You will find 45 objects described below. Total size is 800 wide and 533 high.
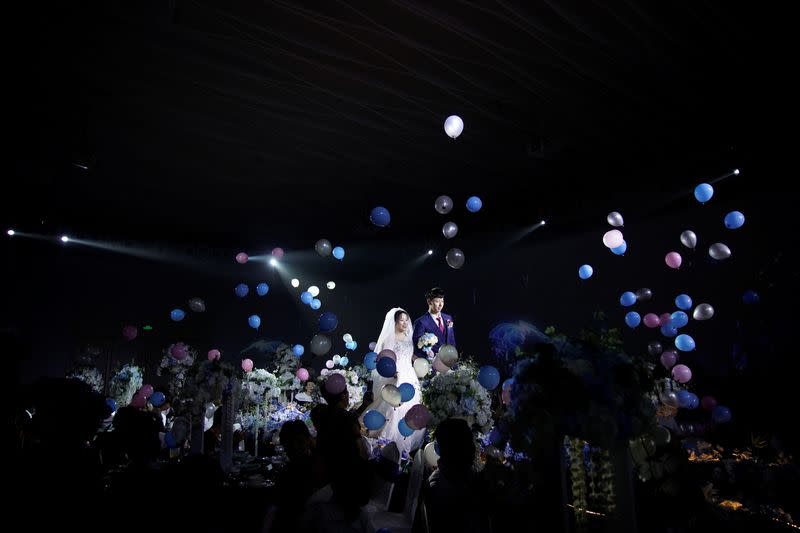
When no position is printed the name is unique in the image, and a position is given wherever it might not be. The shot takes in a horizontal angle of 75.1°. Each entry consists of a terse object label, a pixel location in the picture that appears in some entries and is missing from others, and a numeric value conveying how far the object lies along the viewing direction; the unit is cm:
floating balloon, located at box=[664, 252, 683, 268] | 720
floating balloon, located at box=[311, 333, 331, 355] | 621
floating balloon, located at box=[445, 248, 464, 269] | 761
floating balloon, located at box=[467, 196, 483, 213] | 668
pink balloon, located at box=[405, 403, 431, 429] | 400
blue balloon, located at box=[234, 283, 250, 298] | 911
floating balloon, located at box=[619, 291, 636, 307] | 748
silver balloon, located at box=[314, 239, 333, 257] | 800
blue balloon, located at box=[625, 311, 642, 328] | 752
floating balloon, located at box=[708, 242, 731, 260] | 647
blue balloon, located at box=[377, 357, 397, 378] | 518
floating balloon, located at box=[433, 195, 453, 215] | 681
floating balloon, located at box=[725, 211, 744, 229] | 630
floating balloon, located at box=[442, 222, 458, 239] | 733
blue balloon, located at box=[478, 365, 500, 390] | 416
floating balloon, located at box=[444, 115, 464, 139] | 529
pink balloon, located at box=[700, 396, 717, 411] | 615
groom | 670
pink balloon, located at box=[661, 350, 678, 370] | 639
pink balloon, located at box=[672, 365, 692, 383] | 619
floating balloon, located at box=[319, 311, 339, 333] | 640
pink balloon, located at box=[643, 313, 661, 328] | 732
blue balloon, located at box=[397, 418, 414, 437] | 490
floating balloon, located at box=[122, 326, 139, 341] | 813
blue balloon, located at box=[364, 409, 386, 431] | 452
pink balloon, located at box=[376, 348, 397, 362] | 543
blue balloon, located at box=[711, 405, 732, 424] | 585
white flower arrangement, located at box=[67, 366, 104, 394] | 771
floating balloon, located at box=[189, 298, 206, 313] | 861
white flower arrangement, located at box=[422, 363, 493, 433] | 353
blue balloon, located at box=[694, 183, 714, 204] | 612
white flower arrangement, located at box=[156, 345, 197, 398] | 410
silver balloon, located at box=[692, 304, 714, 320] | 676
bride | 591
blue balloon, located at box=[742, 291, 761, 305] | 666
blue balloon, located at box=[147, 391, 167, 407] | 605
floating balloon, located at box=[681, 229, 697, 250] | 671
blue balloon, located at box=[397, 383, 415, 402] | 509
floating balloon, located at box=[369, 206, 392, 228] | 663
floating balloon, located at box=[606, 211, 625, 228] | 712
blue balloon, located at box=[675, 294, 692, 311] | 721
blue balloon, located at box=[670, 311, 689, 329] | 679
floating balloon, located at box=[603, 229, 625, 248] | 720
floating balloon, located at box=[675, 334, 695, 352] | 672
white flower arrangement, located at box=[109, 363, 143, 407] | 693
